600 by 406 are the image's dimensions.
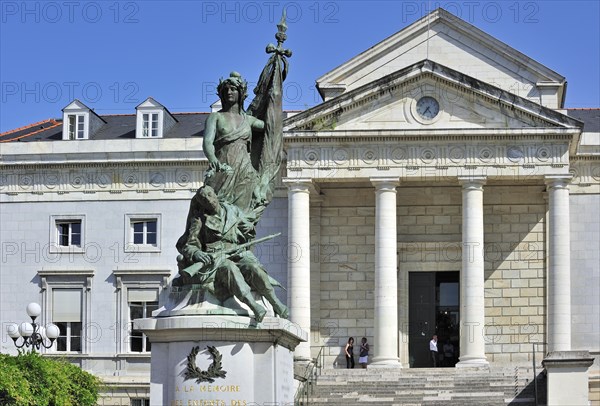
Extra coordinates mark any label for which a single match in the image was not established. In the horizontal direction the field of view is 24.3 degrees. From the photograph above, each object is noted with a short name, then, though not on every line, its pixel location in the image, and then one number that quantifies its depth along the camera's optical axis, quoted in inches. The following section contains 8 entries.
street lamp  1502.2
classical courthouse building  2039.9
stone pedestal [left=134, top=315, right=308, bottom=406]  623.2
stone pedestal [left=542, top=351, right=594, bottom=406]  1519.4
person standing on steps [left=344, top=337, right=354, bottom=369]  2122.3
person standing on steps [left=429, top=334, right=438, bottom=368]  2107.5
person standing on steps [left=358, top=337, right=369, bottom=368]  2111.2
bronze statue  631.8
